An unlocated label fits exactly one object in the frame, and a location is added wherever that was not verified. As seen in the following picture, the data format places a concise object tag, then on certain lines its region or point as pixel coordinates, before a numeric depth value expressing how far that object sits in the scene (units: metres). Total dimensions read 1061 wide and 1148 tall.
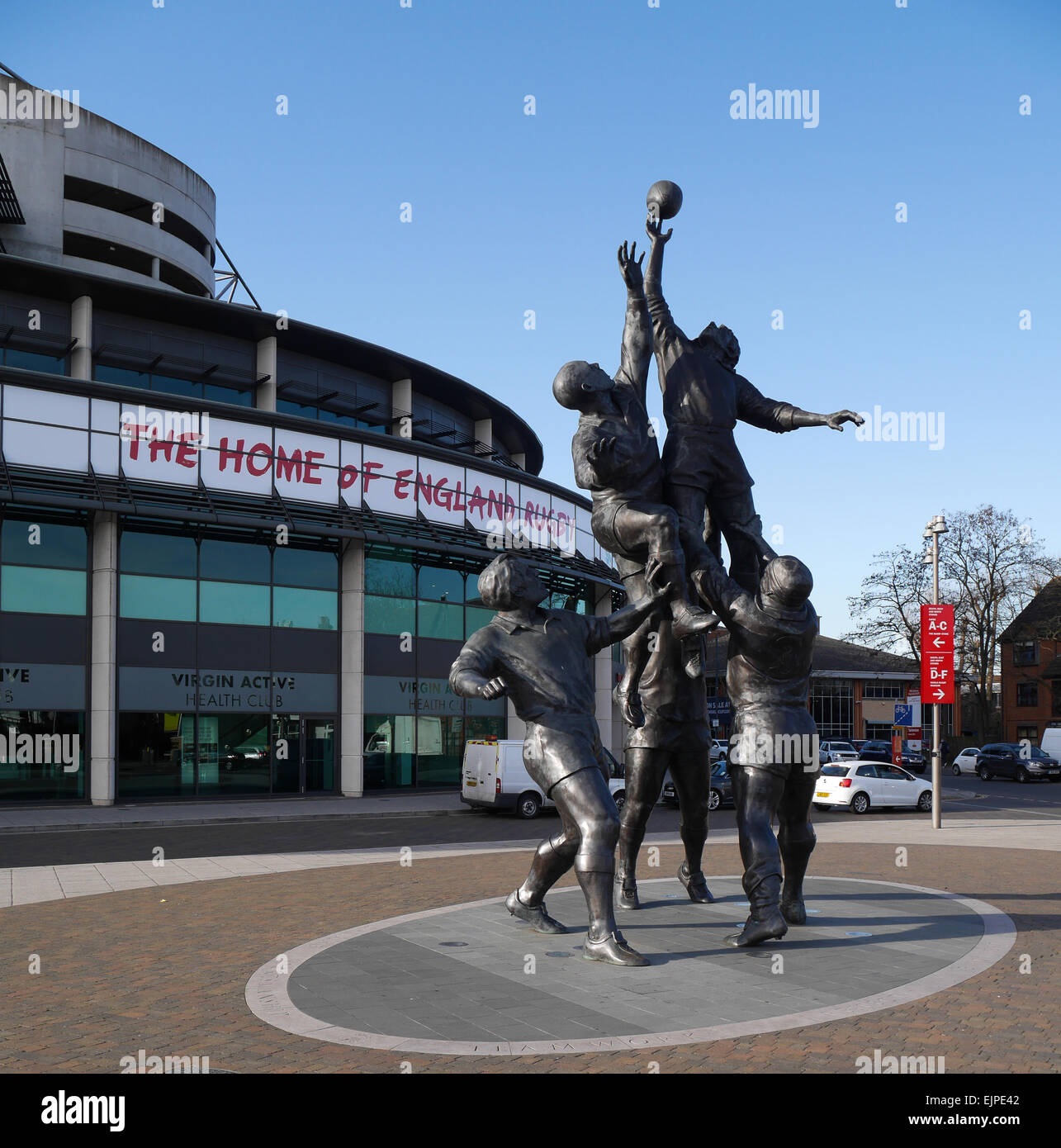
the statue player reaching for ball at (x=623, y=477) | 6.96
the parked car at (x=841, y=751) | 36.69
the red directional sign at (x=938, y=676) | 18.19
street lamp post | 18.92
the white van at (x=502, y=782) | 22.36
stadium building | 22.89
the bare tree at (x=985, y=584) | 54.00
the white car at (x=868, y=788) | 25.62
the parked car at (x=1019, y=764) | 43.30
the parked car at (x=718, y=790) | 25.32
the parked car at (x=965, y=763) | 48.94
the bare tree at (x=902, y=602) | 52.75
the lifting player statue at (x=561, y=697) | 5.82
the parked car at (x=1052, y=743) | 45.38
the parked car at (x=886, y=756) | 43.38
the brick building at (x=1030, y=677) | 63.69
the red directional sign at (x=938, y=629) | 18.33
